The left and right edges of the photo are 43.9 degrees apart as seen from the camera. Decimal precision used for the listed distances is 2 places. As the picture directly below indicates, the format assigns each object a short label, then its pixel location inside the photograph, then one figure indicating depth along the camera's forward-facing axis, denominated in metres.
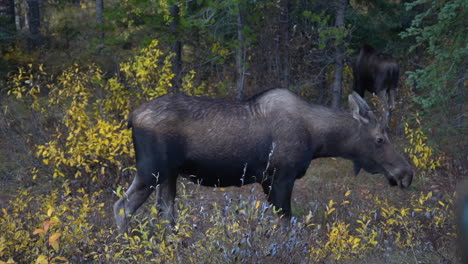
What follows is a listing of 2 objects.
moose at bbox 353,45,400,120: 12.65
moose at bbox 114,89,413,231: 6.24
